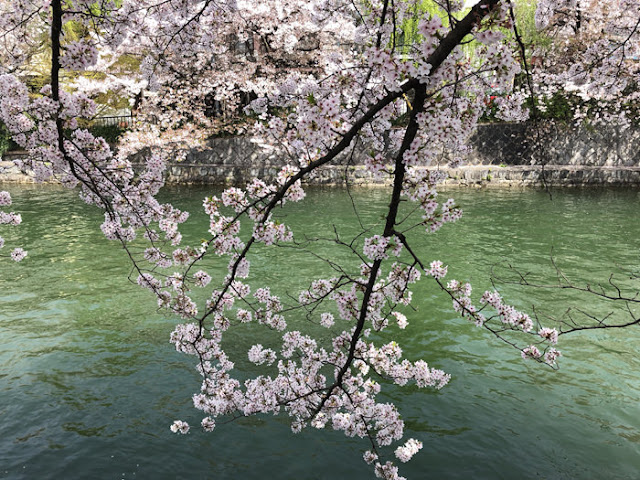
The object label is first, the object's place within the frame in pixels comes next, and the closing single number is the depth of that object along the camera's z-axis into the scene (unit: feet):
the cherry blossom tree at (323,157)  8.58
